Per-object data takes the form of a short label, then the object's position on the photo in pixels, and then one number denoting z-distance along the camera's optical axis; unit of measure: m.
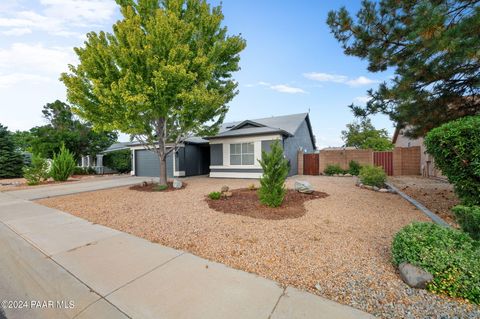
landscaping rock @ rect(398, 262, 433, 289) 2.22
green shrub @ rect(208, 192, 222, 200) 7.08
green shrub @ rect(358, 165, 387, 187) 8.48
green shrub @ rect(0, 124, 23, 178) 17.67
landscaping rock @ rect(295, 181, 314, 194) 7.79
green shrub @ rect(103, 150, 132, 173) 19.98
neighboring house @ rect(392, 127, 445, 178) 12.21
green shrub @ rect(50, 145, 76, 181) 13.38
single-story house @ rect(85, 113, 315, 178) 13.17
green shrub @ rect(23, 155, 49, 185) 12.21
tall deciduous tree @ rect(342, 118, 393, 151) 27.49
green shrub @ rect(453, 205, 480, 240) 2.78
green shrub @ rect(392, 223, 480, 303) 2.07
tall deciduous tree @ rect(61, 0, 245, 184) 8.05
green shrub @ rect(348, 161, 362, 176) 14.25
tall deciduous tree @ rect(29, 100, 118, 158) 17.95
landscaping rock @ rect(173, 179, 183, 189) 9.98
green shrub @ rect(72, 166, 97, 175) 19.34
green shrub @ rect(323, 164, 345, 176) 14.85
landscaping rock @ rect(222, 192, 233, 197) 7.35
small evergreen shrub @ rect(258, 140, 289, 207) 5.76
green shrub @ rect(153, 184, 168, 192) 9.63
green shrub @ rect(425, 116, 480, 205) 3.55
